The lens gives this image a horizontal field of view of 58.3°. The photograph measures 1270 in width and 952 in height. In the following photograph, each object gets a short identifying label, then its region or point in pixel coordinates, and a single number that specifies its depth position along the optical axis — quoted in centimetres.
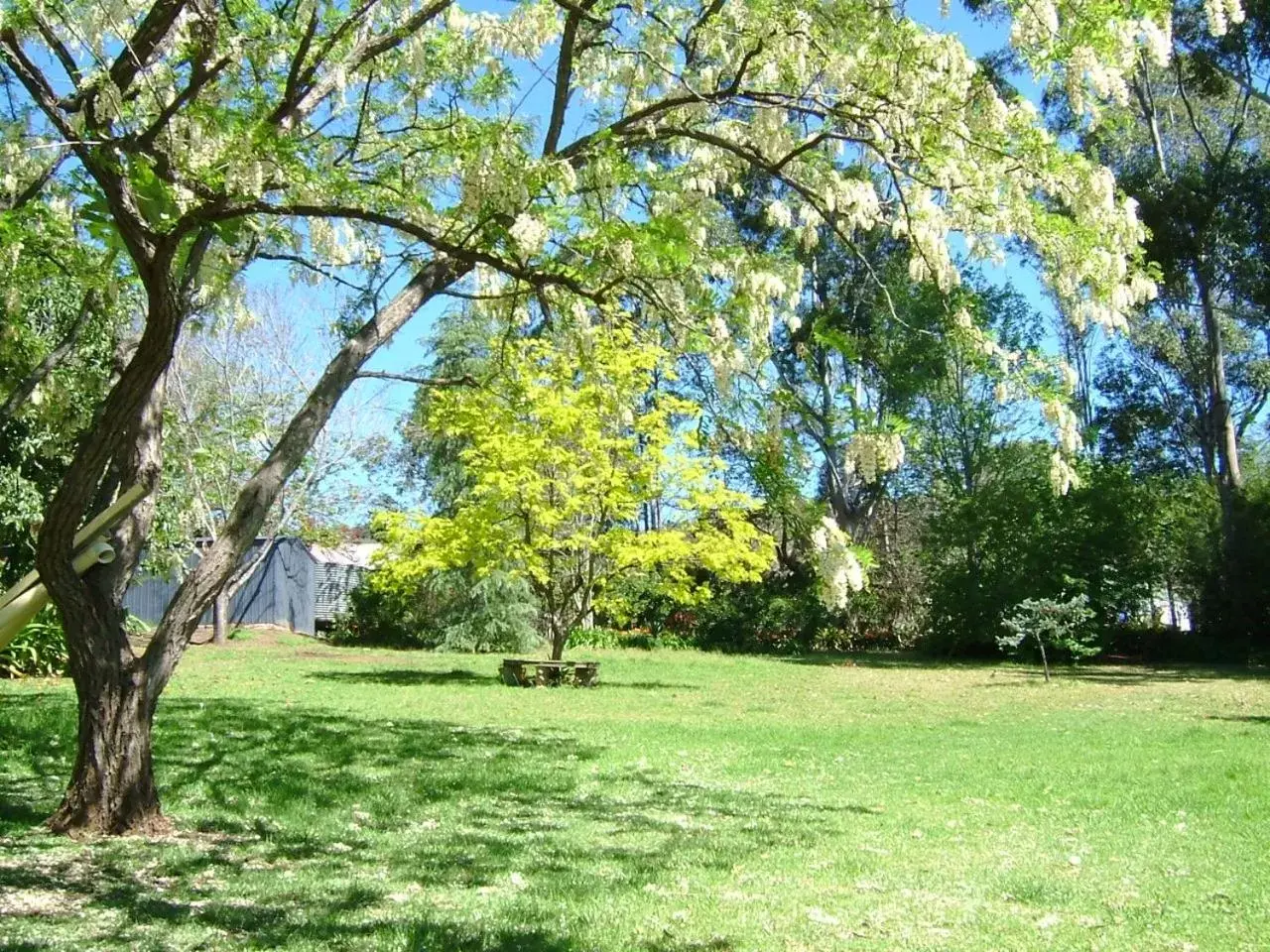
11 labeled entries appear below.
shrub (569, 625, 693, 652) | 2652
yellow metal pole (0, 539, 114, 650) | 541
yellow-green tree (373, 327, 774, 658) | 1561
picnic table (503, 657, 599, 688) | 1624
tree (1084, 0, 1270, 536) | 2198
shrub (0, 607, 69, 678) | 1407
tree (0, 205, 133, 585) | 680
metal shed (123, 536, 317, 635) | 2931
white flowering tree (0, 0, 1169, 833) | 504
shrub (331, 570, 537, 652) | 2362
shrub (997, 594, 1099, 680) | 1836
